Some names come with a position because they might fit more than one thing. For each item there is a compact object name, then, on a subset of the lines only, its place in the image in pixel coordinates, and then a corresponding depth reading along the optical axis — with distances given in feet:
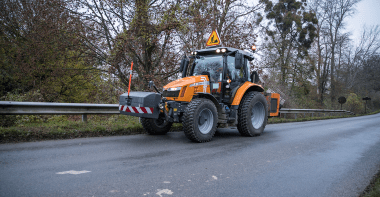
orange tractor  19.89
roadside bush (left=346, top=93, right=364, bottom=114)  118.21
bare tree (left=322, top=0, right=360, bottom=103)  104.58
